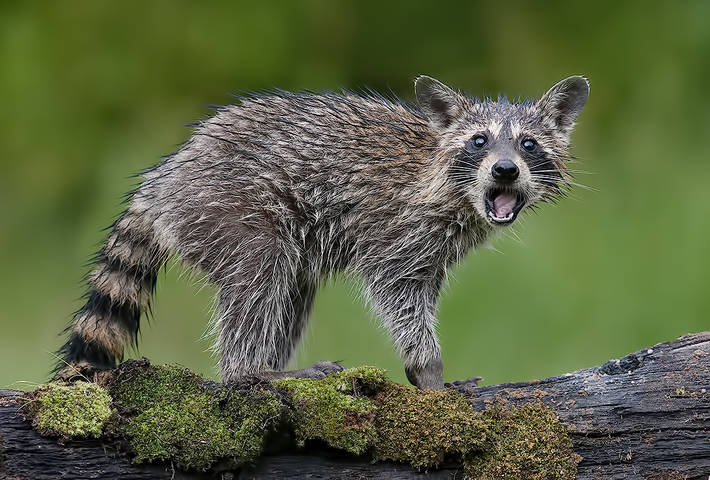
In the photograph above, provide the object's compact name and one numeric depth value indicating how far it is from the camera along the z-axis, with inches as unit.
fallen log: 390.9
